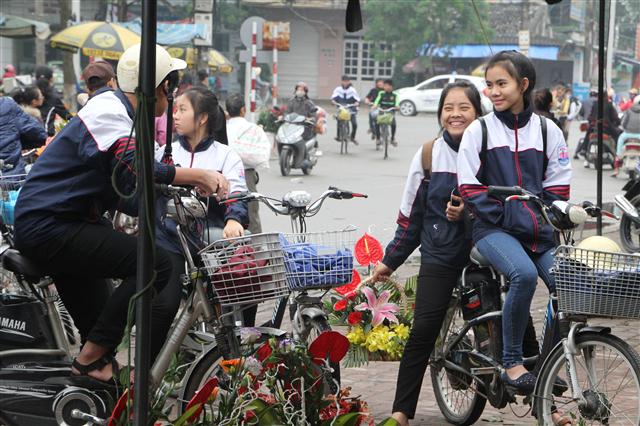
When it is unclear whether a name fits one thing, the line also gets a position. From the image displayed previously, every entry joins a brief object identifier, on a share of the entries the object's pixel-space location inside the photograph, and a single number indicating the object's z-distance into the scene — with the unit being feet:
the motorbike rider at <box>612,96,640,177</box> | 72.84
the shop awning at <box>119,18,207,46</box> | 122.02
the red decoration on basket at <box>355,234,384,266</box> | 19.79
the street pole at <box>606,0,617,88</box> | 109.43
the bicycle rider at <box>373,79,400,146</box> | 96.58
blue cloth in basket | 16.40
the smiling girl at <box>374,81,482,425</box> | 17.29
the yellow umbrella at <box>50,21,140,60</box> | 82.12
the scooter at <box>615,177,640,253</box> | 42.75
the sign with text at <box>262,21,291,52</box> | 103.37
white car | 155.43
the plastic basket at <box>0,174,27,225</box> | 18.85
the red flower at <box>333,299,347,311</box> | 19.76
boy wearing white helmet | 15.24
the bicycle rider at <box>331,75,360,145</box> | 103.71
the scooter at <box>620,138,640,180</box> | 73.00
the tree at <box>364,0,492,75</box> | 176.86
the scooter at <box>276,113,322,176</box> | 72.18
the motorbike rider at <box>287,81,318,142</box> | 86.12
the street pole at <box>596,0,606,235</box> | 27.25
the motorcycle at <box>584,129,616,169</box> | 83.30
